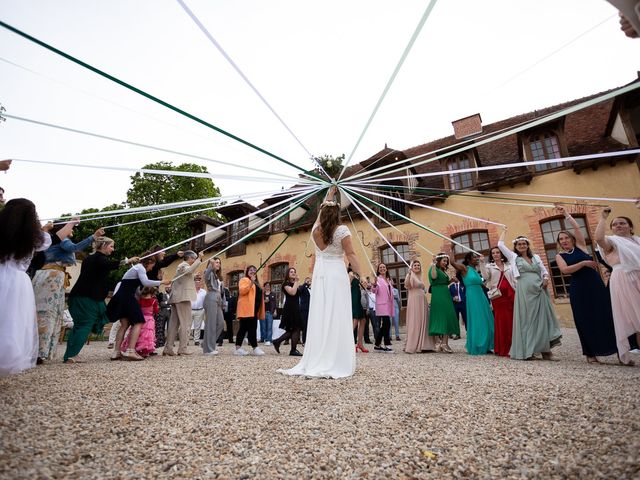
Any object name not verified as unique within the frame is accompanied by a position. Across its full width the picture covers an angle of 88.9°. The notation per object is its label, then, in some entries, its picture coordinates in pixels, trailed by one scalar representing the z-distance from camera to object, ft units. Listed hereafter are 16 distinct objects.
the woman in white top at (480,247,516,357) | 17.51
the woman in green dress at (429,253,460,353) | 19.97
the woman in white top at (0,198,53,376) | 7.91
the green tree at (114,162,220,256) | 71.15
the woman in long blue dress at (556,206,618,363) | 13.64
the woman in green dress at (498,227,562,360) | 15.29
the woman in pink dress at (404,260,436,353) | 20.67
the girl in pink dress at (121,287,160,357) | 18.57
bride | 11.16
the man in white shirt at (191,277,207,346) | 33.12
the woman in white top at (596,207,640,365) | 12.50
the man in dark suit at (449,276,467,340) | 30.17
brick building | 33.65
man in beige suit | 19.13
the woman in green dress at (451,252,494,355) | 18.72
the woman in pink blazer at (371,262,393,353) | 22.99
